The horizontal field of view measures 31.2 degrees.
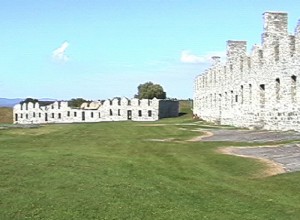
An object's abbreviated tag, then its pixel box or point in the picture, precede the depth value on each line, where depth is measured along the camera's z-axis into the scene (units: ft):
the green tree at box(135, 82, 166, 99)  377.30
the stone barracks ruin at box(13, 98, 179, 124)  283.18
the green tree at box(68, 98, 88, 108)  338.21
